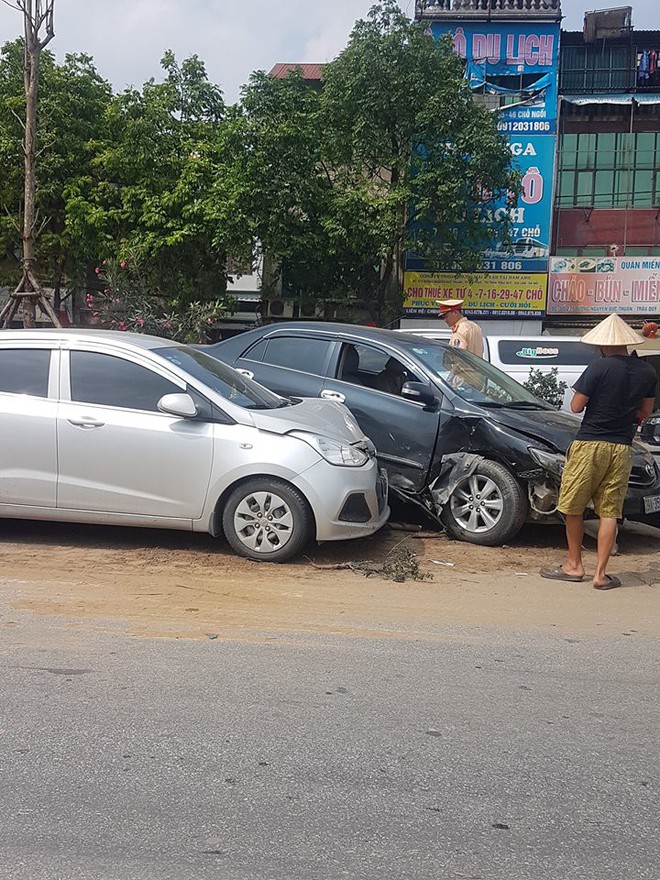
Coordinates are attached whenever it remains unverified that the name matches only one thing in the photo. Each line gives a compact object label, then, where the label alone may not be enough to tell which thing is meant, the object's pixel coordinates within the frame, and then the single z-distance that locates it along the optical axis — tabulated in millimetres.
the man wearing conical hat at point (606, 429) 6254
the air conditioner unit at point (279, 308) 25188
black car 7312
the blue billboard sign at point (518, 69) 24719
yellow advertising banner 24609
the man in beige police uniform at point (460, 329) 9727
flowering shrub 15797
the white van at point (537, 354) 12672
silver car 6535
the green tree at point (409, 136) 21984
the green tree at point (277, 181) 21797
